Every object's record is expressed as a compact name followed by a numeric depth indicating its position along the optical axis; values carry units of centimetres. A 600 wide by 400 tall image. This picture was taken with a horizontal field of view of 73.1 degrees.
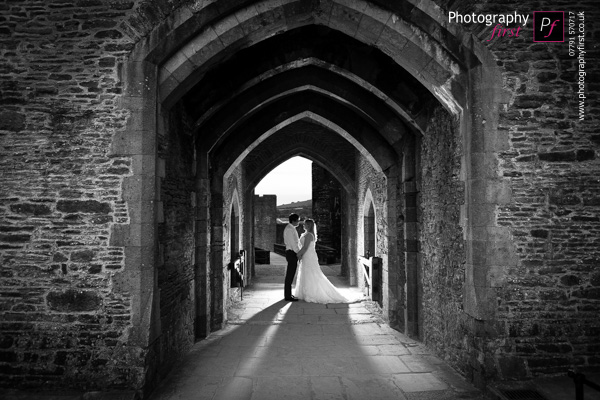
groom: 947
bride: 919
